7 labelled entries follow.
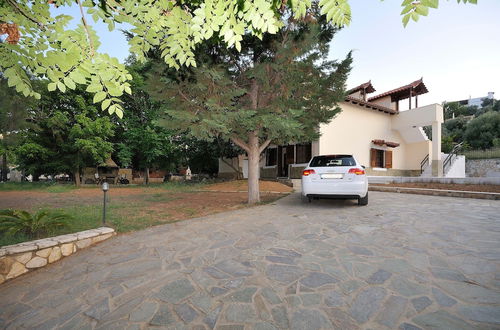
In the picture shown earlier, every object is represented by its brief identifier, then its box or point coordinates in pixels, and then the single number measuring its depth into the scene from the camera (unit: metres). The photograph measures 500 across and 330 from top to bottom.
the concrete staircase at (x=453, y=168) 17.81
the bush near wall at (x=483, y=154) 21.53
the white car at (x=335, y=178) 6.45
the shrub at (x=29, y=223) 4.36
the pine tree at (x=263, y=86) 6.51
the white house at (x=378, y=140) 16.25
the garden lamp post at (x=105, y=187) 5.17
